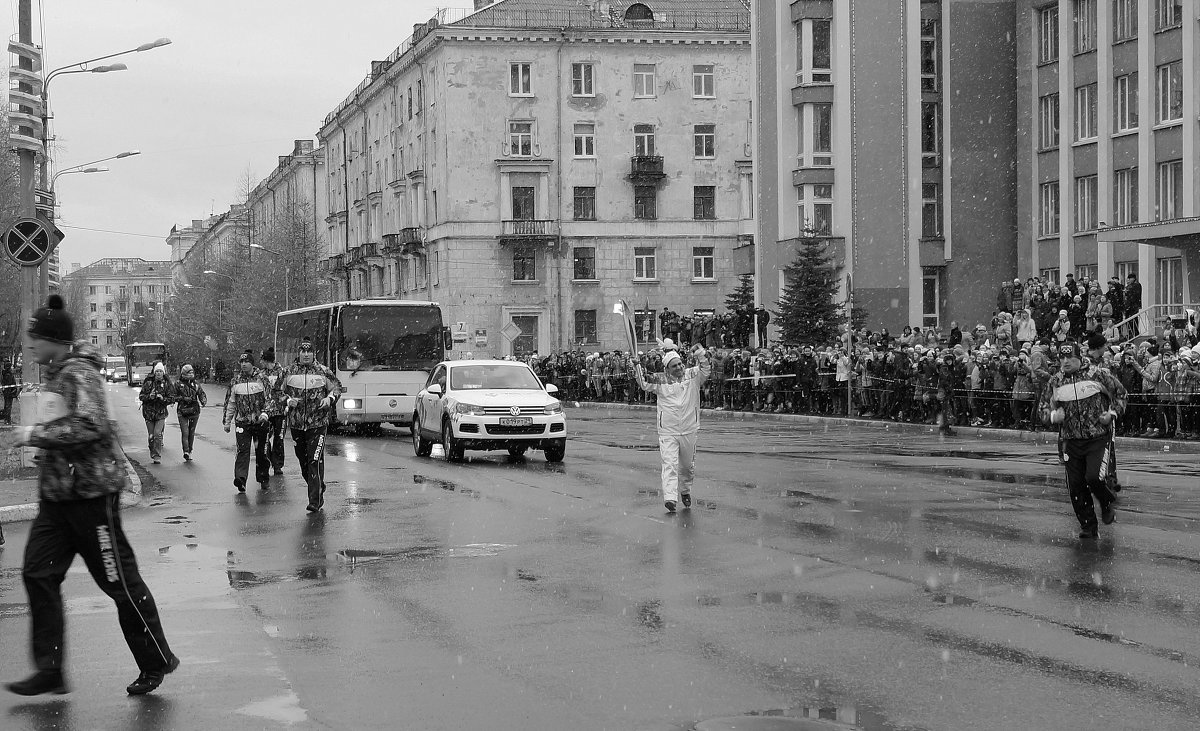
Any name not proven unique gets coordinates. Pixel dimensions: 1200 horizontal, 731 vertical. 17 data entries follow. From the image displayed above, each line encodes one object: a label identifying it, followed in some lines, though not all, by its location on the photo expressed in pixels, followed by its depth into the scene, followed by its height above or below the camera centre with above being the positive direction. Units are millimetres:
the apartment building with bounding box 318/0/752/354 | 69875 +9119
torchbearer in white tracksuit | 15430 -599
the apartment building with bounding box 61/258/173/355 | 162000 +6157
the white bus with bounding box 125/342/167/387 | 106719 +531
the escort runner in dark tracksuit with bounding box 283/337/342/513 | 16375 -531
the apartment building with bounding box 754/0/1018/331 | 51594 +7097
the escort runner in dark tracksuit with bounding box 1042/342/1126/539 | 12648 -605
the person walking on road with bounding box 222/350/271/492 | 18797 -683
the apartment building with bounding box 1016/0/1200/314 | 42000 +6390
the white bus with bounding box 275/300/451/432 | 33250 +176
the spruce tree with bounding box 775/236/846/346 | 45156 +1513
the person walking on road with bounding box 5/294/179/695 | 7109 -779
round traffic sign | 18953 +1527
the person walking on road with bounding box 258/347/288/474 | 18812 -518
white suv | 22859 -810
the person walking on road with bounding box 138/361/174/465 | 25141 -663
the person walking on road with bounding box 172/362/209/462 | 24891 -653
